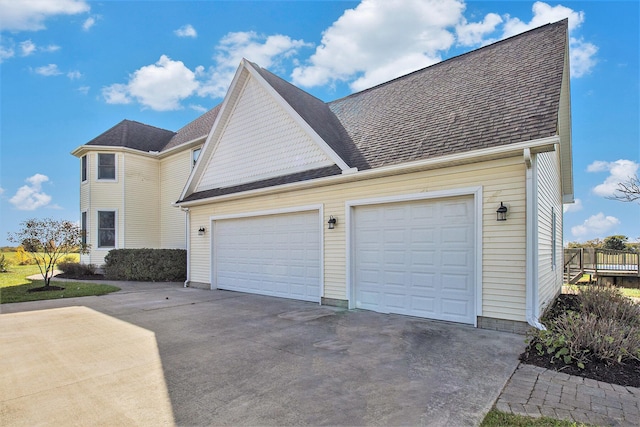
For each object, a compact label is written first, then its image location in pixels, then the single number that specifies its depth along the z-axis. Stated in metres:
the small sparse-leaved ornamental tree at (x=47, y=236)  11.46
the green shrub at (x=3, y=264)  16.82
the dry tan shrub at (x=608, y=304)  5.98
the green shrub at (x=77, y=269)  15.23
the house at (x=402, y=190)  5.79
